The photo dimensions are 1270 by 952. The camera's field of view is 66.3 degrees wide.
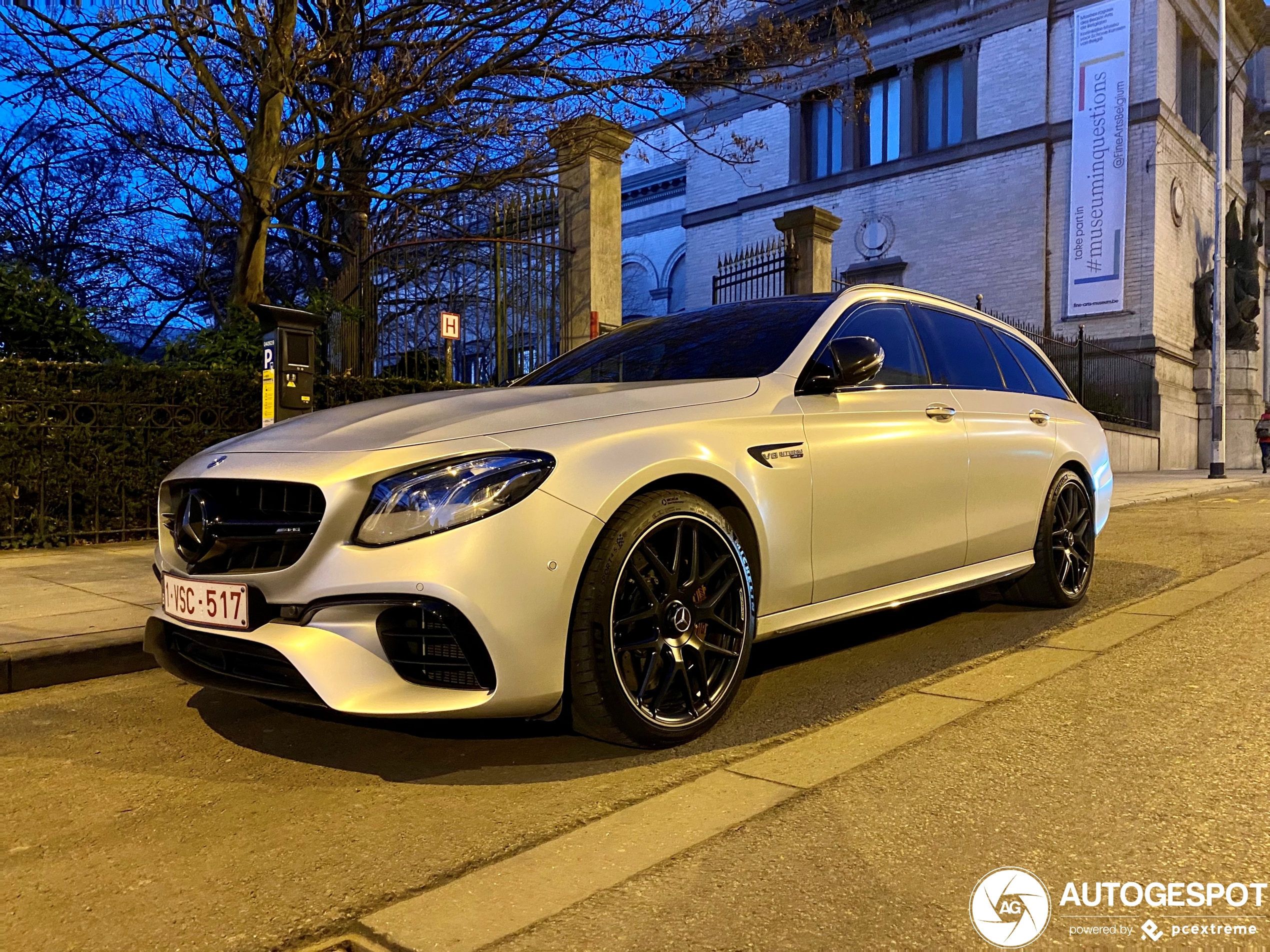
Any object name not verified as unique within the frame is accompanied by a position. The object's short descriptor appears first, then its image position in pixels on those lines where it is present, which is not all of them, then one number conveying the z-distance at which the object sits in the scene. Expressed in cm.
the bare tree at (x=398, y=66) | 791
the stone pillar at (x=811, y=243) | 1402
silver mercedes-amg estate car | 269
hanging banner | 2473
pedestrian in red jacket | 2489
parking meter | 679
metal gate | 1076
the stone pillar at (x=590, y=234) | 1136
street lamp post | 2161
